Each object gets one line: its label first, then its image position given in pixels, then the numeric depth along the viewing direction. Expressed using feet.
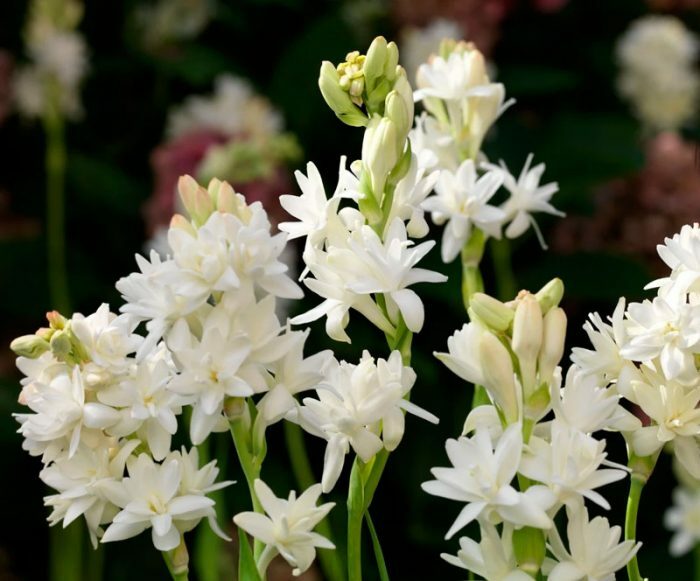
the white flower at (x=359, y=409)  4.17
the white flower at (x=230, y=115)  10.60
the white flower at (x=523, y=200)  5.06
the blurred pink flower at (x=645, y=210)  10.37
